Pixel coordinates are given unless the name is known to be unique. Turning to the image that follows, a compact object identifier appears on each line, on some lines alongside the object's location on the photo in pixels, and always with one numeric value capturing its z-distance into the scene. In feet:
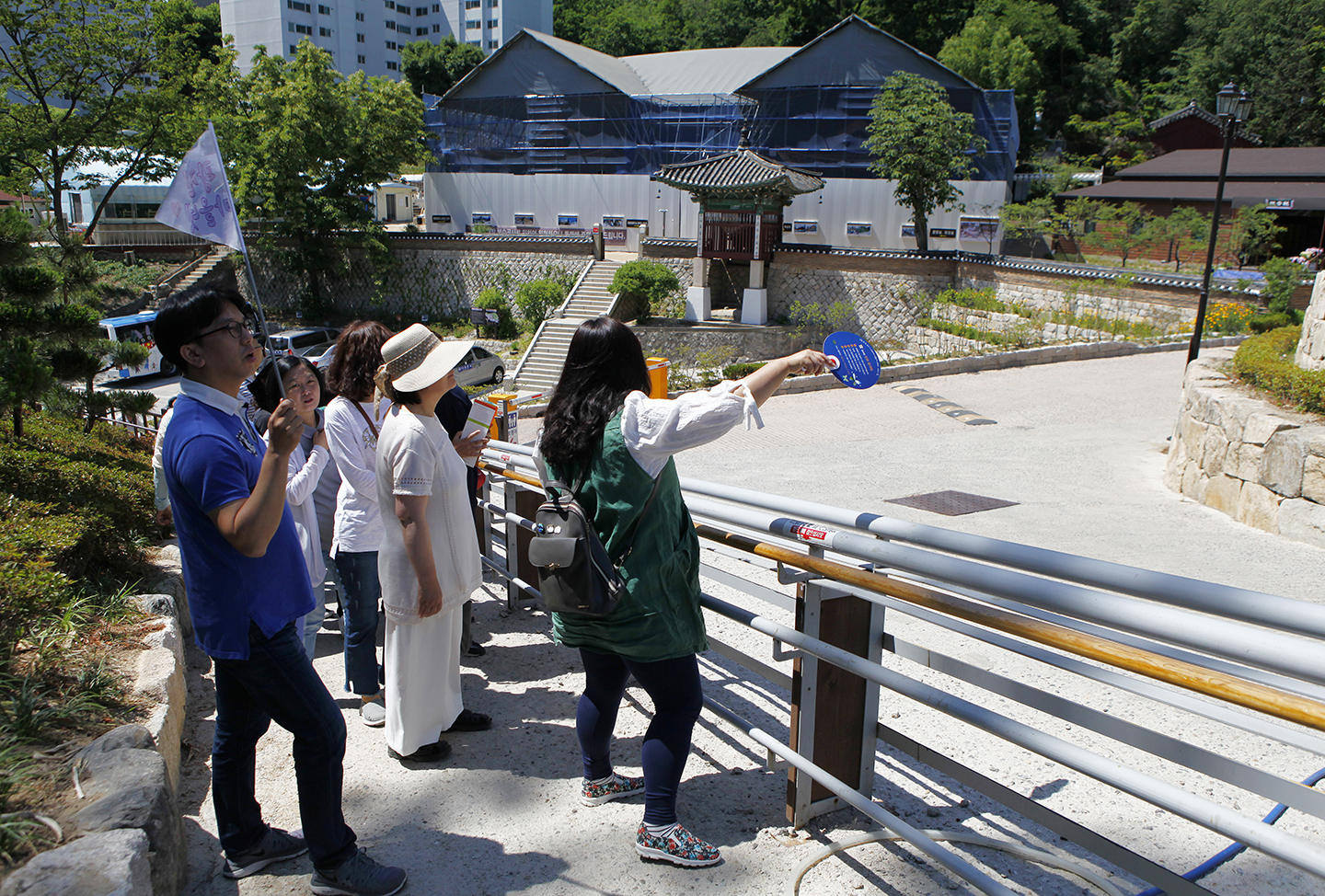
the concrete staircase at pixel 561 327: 78.07
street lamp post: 36.50
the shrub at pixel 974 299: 79.10
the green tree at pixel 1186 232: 84.33
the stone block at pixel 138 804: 7.02
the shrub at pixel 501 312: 95.76
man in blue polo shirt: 7.05
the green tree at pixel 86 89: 83.56
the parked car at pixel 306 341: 79.36
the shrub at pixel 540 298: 92.94
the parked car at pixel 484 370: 70.36
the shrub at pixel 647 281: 87.25
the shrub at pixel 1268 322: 59.00
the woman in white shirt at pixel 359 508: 11.55
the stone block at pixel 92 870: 6.02
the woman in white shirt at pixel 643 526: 7.75
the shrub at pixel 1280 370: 26.14
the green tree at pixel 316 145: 96.99
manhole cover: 28.22
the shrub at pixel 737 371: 63.38
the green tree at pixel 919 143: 89.76
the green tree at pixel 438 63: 194.80
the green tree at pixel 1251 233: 79.05
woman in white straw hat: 9.62
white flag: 10.74
